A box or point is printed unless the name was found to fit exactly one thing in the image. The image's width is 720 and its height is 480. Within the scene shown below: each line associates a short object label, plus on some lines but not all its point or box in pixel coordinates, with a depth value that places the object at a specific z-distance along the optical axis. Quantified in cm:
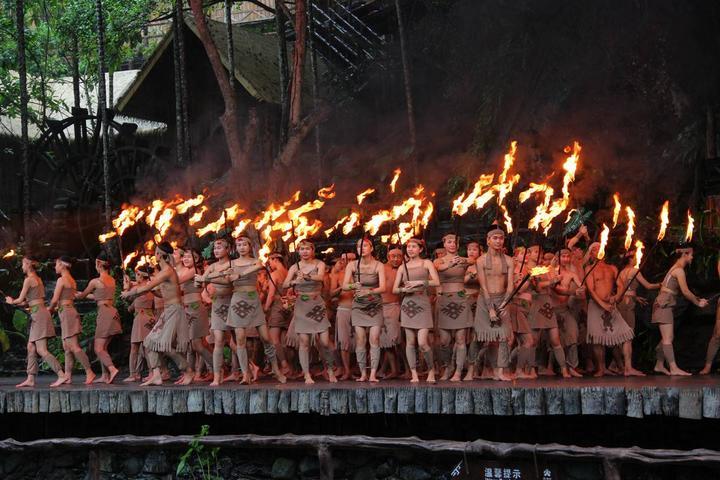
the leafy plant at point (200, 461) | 920
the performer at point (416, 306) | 1025
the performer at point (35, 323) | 1184
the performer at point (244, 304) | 1069
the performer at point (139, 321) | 1229
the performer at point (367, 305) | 1052
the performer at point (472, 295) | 1041
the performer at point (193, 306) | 1141
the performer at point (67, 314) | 1194
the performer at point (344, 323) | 1118
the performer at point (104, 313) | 1214
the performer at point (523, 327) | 1051
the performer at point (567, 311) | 1065
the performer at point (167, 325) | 1110
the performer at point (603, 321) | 1028
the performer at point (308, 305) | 1070
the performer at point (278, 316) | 1155
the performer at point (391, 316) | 1089
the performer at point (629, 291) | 1057
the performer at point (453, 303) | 1030
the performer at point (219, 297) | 1080
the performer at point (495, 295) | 1012
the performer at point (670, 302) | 1014
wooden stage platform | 828
